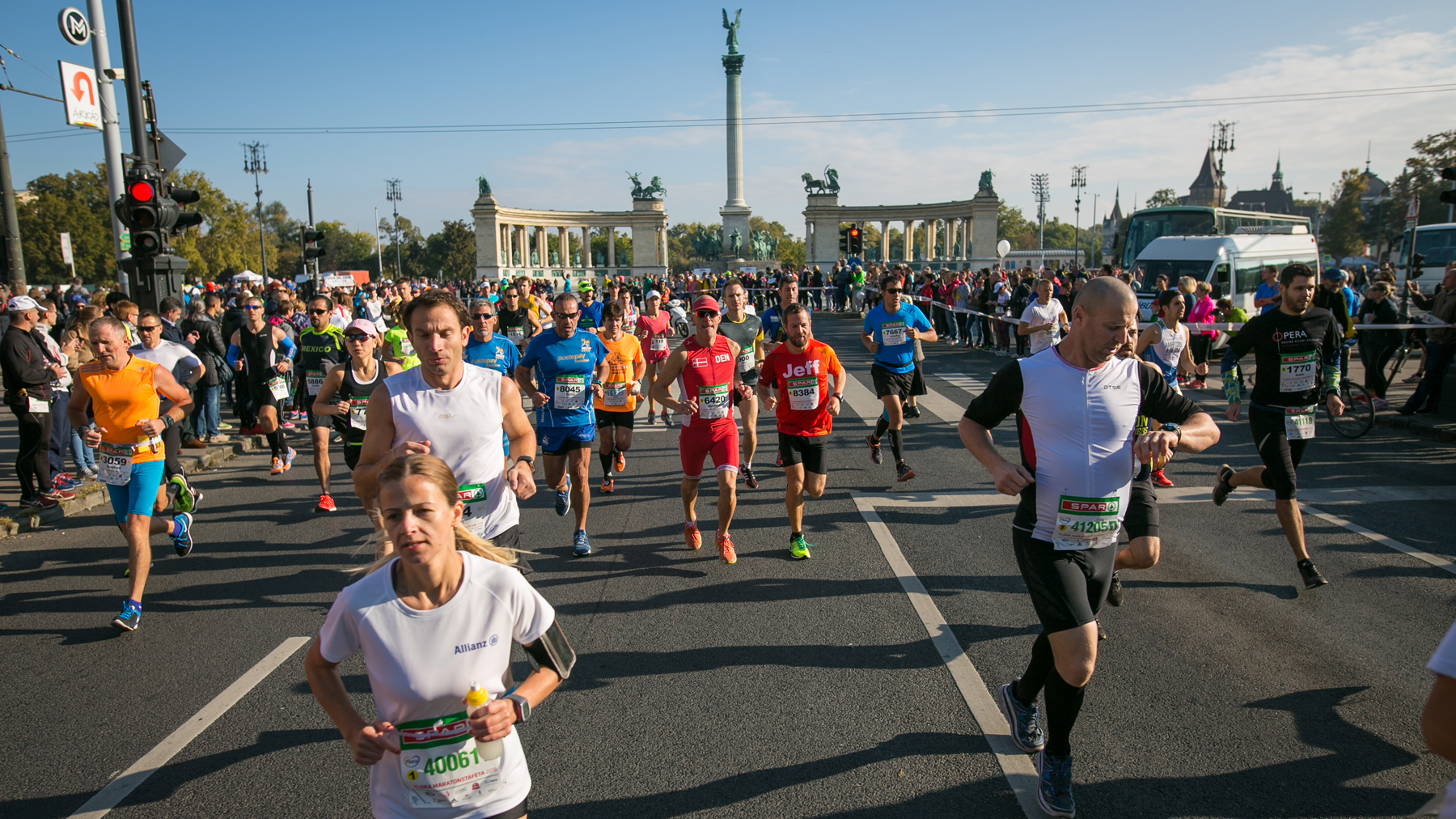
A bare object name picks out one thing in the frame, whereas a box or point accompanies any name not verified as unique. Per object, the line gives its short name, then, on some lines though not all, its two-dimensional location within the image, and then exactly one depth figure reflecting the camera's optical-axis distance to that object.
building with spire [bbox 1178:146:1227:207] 113.06
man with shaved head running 3.15
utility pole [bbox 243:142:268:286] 72.06
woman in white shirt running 2.17
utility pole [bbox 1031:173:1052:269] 90.16
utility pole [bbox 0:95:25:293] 13.38
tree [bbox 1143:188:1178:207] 113.65
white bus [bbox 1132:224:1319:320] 18.45
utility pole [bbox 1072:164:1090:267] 88.88
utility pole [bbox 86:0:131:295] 11.73
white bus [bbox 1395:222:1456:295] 21.02
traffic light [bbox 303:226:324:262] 16.47
